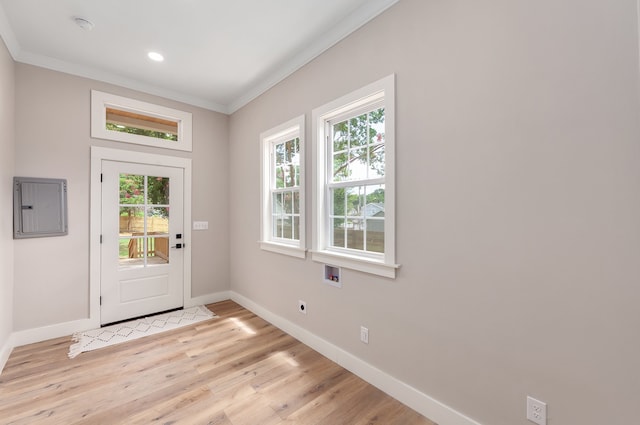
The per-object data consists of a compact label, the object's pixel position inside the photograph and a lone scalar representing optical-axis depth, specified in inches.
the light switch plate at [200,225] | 151.9
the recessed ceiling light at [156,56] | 109.7
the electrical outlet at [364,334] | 86.0
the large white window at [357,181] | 79.4
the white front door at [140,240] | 127.1
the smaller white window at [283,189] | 112.7
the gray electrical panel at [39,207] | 105.7
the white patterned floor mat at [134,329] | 109.0
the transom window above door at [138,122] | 124.7
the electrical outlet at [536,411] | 53.2
